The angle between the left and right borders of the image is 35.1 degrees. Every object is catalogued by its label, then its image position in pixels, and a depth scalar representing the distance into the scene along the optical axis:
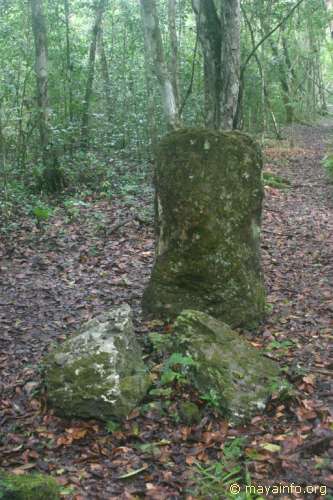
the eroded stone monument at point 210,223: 5.54
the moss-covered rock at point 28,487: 2.91
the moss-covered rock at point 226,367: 4.22
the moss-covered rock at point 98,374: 4.20
